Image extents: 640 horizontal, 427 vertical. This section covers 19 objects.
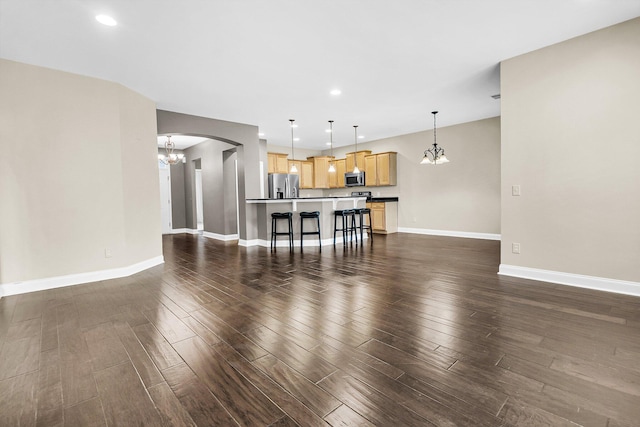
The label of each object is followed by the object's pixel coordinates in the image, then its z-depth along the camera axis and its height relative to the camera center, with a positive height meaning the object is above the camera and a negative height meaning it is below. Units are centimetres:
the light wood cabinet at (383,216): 811 -36
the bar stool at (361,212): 654 -19
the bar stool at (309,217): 611 -24
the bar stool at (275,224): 617 -39
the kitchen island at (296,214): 640 -19
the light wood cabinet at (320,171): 984 +116
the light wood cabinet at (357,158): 881 +141
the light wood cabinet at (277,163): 872 +133
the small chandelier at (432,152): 732 +130
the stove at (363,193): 876 +34
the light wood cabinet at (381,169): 821 +100
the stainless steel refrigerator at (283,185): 848 +63
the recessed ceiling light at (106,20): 261 +174
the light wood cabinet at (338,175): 953 +99
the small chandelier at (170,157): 743 +152
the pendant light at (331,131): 667 +188
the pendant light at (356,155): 715 +150
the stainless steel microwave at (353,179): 884 +78
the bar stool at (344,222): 648 -40
